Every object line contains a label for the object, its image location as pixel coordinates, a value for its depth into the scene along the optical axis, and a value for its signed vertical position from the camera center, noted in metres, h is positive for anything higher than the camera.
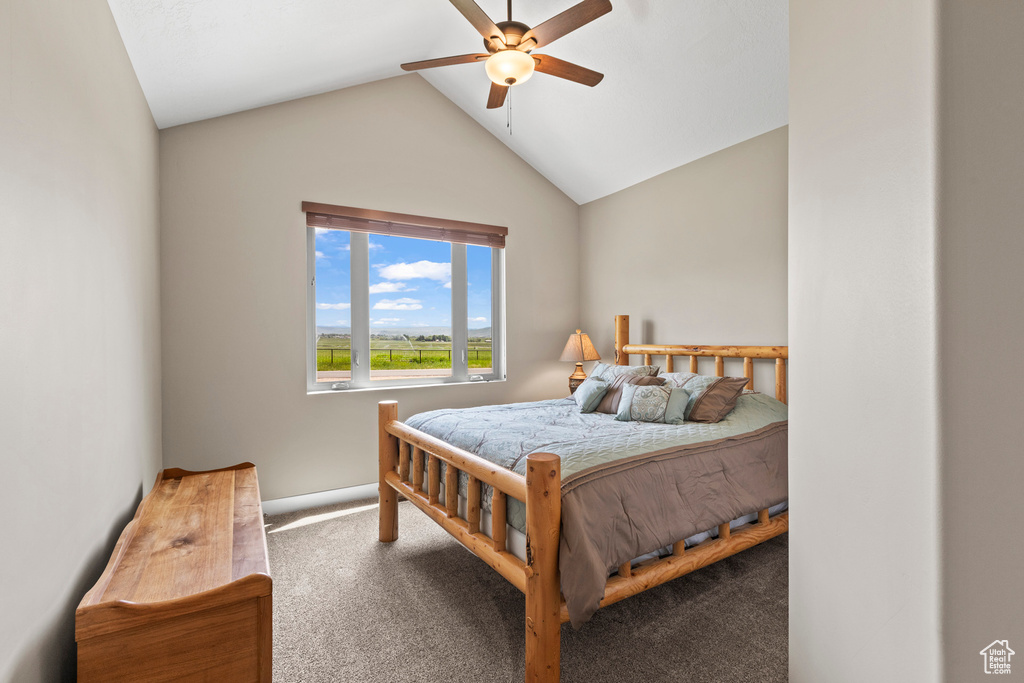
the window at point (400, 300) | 3.47 +0.31
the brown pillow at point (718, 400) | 2.63 -0.36
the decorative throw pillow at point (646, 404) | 2.67 -0.39
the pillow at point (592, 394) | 3.05 -0.37
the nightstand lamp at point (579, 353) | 4.12 -0.14
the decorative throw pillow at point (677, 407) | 2.62 -0.40
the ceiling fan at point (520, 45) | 1.87 +1.29
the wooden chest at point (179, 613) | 1.10 -0.66
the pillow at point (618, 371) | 3.18 -0.24
